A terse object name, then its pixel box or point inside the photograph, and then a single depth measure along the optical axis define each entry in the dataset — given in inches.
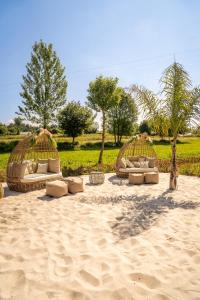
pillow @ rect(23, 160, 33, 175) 398.9
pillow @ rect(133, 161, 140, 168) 480.0
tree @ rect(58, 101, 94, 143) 1245.7
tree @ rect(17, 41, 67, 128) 1017.5
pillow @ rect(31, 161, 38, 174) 415.2
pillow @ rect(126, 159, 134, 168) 475.5
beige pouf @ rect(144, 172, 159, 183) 409.7
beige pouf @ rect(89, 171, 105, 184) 402.3
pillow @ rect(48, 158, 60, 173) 420.2
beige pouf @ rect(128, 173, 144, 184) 410.0
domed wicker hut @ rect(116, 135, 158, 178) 456.8
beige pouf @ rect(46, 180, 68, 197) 329.7
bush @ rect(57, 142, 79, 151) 1191.2
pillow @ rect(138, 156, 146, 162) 495.4
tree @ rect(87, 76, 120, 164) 714.2
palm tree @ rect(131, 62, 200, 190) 367.6
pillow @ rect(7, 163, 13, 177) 367.9
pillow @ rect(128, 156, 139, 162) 504.4
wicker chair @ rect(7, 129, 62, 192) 361.4
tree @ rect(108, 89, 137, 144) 1443.2
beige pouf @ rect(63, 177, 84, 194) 347.3
